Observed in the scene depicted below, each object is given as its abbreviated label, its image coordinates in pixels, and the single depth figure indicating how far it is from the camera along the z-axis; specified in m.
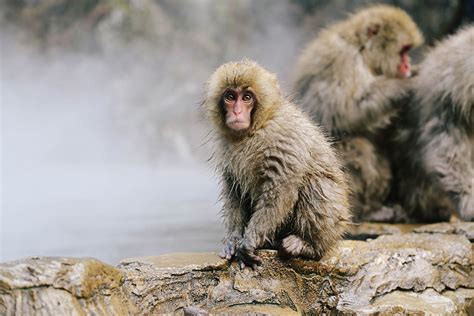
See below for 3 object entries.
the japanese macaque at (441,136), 5.48
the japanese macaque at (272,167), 3.79
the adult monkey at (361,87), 5.98
